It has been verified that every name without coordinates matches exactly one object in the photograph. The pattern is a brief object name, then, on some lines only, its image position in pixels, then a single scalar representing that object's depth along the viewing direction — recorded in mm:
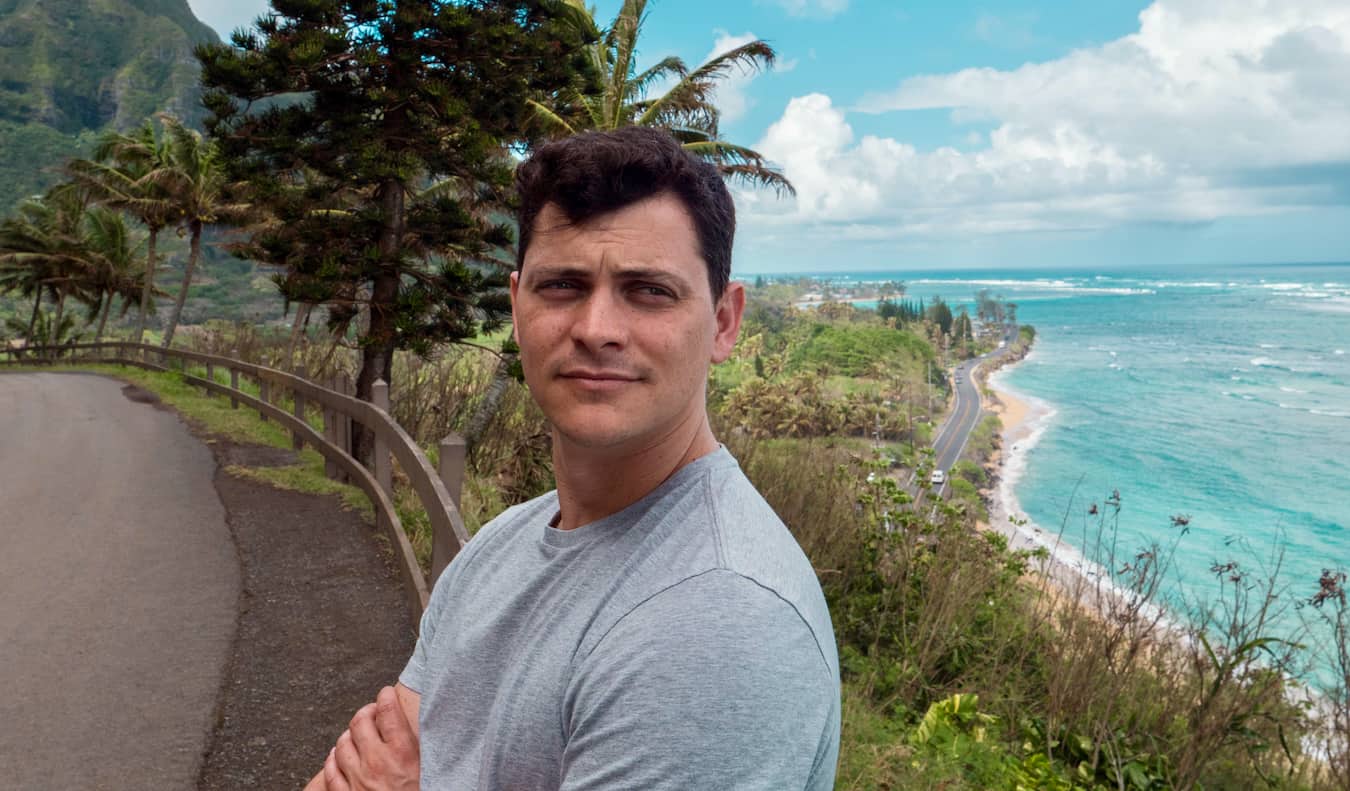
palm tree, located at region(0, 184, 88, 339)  38438
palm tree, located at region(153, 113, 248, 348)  27156
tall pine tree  10727
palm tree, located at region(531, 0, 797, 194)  14469
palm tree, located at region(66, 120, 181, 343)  28125
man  944
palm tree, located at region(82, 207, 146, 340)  39531
